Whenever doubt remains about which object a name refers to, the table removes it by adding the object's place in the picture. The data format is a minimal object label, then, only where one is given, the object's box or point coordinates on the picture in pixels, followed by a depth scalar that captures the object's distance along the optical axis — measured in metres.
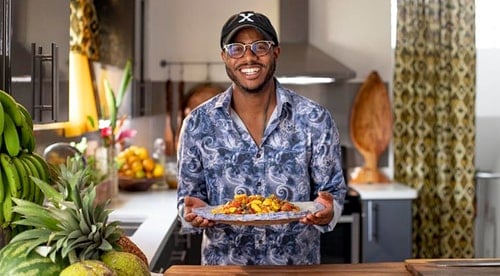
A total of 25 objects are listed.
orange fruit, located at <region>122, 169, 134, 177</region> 3.64
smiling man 1.78
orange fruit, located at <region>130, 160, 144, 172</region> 3.65
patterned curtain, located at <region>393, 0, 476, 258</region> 4.14
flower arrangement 3.31
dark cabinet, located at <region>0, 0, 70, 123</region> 1.56
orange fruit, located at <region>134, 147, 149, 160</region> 3.71
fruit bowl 3.60
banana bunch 1.06
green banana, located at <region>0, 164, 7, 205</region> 1.06
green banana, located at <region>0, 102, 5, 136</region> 1.06
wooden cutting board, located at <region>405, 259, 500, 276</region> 1.48
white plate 1.46
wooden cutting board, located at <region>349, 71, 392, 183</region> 4.21
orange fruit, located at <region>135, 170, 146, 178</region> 3.64
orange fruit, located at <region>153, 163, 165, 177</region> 3.71
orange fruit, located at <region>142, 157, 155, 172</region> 3.67
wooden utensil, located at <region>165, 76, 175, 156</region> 4.22
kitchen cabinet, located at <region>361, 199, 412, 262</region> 3.79
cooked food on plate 1.53
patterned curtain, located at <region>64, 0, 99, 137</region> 2.99
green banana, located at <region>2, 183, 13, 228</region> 1.06
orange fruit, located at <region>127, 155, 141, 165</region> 3.68
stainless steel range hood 3.92
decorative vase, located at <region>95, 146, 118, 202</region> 3.06
